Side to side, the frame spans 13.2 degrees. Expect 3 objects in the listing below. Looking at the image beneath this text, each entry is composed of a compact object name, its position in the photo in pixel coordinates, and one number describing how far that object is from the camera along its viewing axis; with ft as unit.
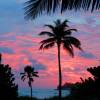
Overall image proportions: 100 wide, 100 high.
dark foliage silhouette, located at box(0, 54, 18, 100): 155.55
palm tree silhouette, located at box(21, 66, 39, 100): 383.45
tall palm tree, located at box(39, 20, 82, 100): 203.00
